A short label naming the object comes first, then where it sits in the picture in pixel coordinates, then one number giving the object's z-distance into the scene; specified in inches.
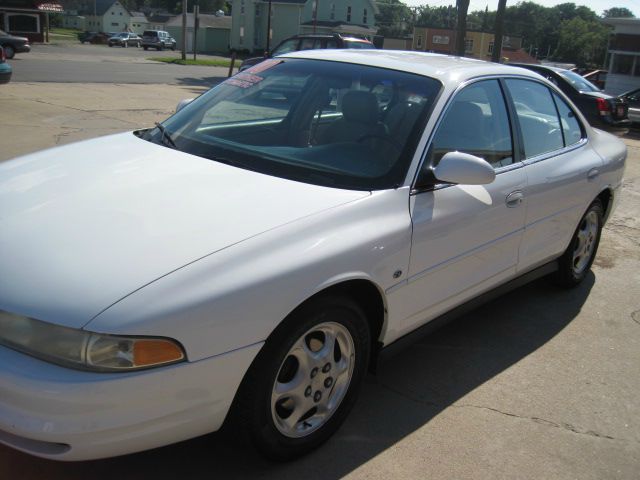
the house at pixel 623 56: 1145.4
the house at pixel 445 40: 2469.2
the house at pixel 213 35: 2741.1
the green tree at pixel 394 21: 4281.0
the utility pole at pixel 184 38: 1535.6
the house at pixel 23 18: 1838.1
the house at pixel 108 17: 3814.0
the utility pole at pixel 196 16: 1259.8
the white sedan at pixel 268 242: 81.7
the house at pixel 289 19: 2309.3
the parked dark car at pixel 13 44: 1097.4
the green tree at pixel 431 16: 4563.5
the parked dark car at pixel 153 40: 2331.4
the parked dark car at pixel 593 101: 613.9
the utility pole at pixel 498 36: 862.5
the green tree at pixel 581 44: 3597.4
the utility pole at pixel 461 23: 796.6
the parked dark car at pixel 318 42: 671.1
